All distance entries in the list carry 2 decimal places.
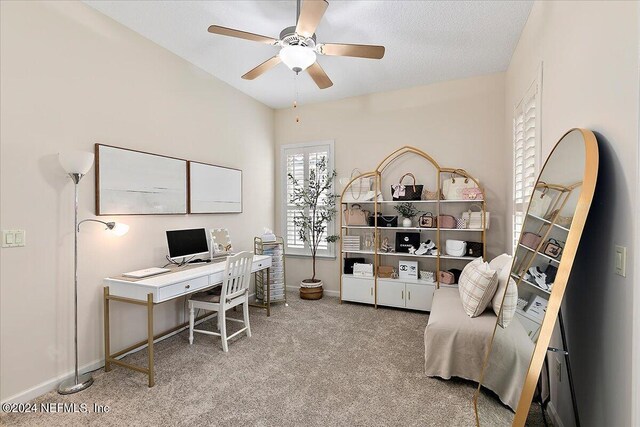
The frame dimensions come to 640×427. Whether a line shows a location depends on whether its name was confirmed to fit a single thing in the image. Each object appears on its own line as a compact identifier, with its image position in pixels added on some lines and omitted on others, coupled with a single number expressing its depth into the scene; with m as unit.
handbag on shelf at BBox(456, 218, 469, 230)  3.83
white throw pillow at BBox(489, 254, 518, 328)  1.88
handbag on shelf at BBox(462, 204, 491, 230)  3.76
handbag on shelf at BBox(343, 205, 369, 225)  4.34
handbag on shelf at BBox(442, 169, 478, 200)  3.86
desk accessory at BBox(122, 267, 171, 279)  2.64
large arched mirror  1.33
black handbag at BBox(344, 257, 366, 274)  4.46
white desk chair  2.93
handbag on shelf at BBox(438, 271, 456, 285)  3.81
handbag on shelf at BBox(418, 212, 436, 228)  4.00
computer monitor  3.15
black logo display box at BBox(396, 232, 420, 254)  4.11
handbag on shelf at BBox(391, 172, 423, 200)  4.05
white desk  2.40
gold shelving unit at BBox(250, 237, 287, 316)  4.22
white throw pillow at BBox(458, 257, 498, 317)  2.46
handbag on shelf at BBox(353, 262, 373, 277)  4.30
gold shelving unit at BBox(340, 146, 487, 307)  3.84
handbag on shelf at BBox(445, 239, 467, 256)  3.81
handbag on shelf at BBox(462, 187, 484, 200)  3.76
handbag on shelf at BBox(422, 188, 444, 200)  3.95
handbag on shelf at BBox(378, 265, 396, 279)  4.19
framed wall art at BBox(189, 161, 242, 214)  3.60
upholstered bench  1.96
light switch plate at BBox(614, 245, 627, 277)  1.22
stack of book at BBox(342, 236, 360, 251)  4.38
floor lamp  2.22
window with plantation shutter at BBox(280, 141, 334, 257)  4.82
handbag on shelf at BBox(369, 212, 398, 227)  4.22
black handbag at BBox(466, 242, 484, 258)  3.78
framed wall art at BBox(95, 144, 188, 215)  2.68
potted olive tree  4.59
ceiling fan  2.21
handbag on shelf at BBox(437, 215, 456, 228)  3.90
